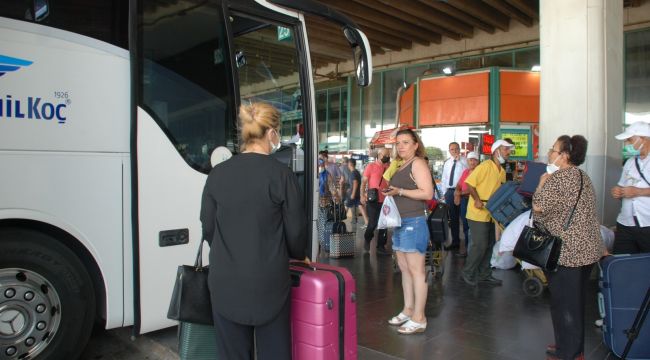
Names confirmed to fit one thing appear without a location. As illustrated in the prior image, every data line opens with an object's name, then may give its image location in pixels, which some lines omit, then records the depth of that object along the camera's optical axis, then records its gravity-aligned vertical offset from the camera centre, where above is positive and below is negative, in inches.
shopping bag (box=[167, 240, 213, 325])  102.7 -25.5
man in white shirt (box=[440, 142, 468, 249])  358.3 -3.1
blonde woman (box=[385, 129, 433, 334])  172.4 -12.7
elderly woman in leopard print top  136.9 -17.1
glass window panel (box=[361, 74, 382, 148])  832.9 +119.7
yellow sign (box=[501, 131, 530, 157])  593.0 +46.1
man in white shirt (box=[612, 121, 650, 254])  177.6 -7.3
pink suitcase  102.0 -29.1
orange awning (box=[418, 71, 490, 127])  623.2 +105.7
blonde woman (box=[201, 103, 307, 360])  90.0 -11.3
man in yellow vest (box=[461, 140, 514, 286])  246.5 -18.3
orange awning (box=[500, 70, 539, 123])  614.2 +104.6
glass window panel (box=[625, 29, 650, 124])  562.9 +120.1
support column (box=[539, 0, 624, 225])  262.7 +53.1
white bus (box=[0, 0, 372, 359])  123.4 +8.1
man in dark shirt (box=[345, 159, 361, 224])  492.9 -7.8
